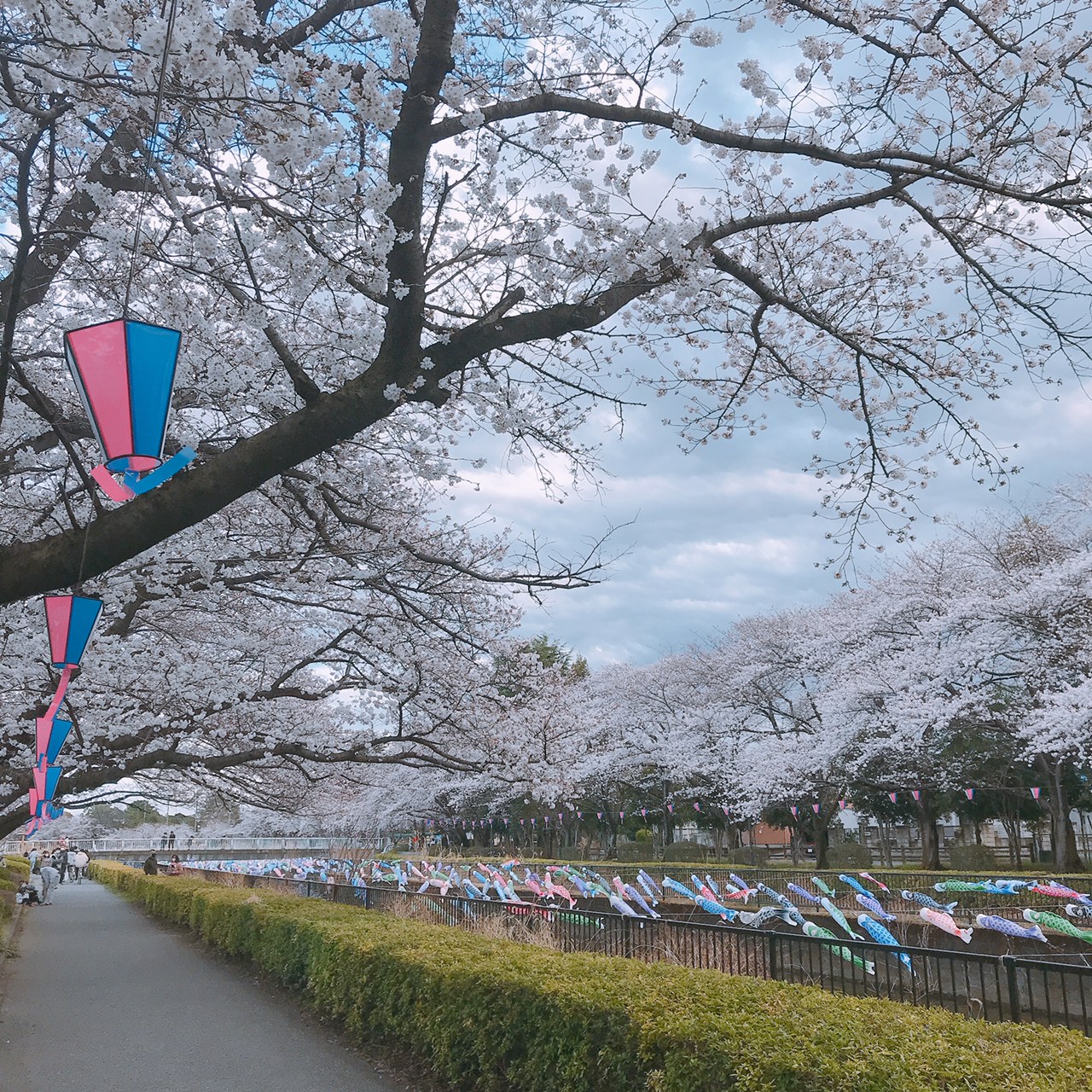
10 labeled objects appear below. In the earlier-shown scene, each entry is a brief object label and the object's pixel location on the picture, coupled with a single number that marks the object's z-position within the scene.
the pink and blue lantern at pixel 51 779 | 8.59
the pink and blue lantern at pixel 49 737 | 7.50
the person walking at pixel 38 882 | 24.03
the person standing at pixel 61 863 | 37.91
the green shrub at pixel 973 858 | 25.48
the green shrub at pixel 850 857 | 27.53
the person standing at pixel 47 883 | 25.12
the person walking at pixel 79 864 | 38.84
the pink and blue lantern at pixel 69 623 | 5.39
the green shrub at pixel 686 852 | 32.97
